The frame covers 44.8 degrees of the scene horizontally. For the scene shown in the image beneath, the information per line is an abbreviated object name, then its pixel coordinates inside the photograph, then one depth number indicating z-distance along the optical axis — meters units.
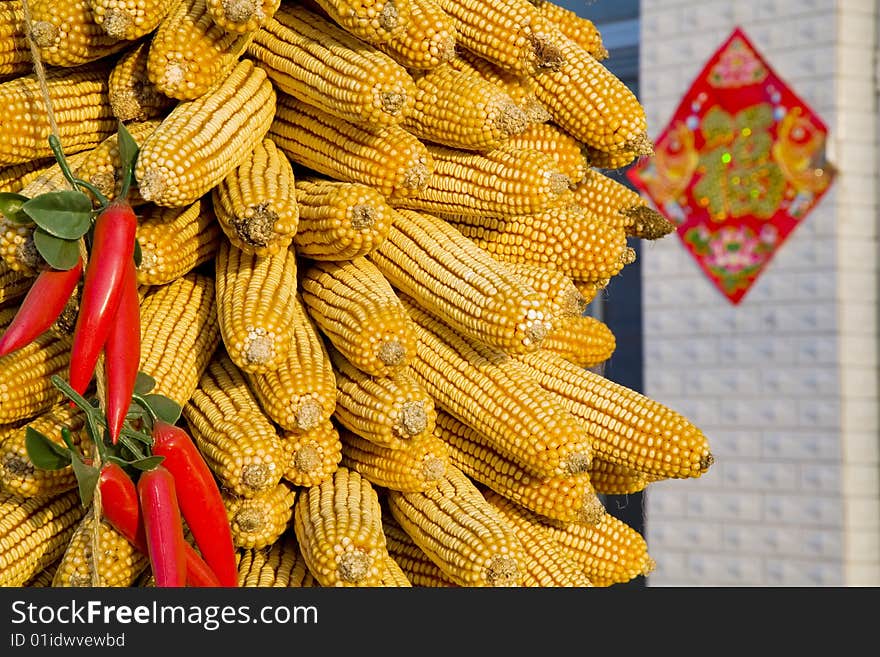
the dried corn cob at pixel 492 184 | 1.40
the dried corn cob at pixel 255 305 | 1.25
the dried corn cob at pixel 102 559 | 1.19
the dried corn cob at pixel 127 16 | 1.24
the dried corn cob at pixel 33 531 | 1.23
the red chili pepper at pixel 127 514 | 1.14
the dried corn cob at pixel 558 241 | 1.46
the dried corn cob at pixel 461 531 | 1.28
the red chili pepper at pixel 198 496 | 1.17
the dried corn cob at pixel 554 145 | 1.51
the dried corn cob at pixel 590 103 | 1.48
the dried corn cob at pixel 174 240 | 1.29
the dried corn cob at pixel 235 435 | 1.24
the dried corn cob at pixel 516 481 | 1.41
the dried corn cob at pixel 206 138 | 1.20
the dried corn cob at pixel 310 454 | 1.32
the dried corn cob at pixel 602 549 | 1.48
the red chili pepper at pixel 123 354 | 1.13
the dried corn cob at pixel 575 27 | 1.61
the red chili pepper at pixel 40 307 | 1.14
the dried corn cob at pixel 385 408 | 1.30
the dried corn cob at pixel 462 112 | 1.36
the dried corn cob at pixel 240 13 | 1.22
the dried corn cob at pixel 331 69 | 1.30
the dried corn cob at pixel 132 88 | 1.32
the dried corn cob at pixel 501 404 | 1.34
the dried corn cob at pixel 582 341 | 1.57
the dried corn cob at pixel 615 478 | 1.53
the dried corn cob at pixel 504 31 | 1.41
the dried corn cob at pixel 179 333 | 1.28
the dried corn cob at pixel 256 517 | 1.28
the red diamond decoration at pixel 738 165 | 3.59
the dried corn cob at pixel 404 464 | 1.35
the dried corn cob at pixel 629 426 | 1.42
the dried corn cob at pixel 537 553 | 1.36
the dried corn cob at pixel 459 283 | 1.32
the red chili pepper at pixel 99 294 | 1.13
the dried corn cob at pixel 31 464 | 1.21
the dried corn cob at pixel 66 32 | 1.27
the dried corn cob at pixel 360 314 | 1.30
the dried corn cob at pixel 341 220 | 1.30
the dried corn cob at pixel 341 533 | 1.24
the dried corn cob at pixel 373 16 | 1.29
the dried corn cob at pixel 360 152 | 1.35
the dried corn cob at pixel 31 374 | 1.24
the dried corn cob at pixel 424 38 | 1.32
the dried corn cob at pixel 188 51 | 1.26
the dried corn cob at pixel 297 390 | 1.27
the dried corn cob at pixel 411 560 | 1.40
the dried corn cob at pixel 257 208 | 1.27
